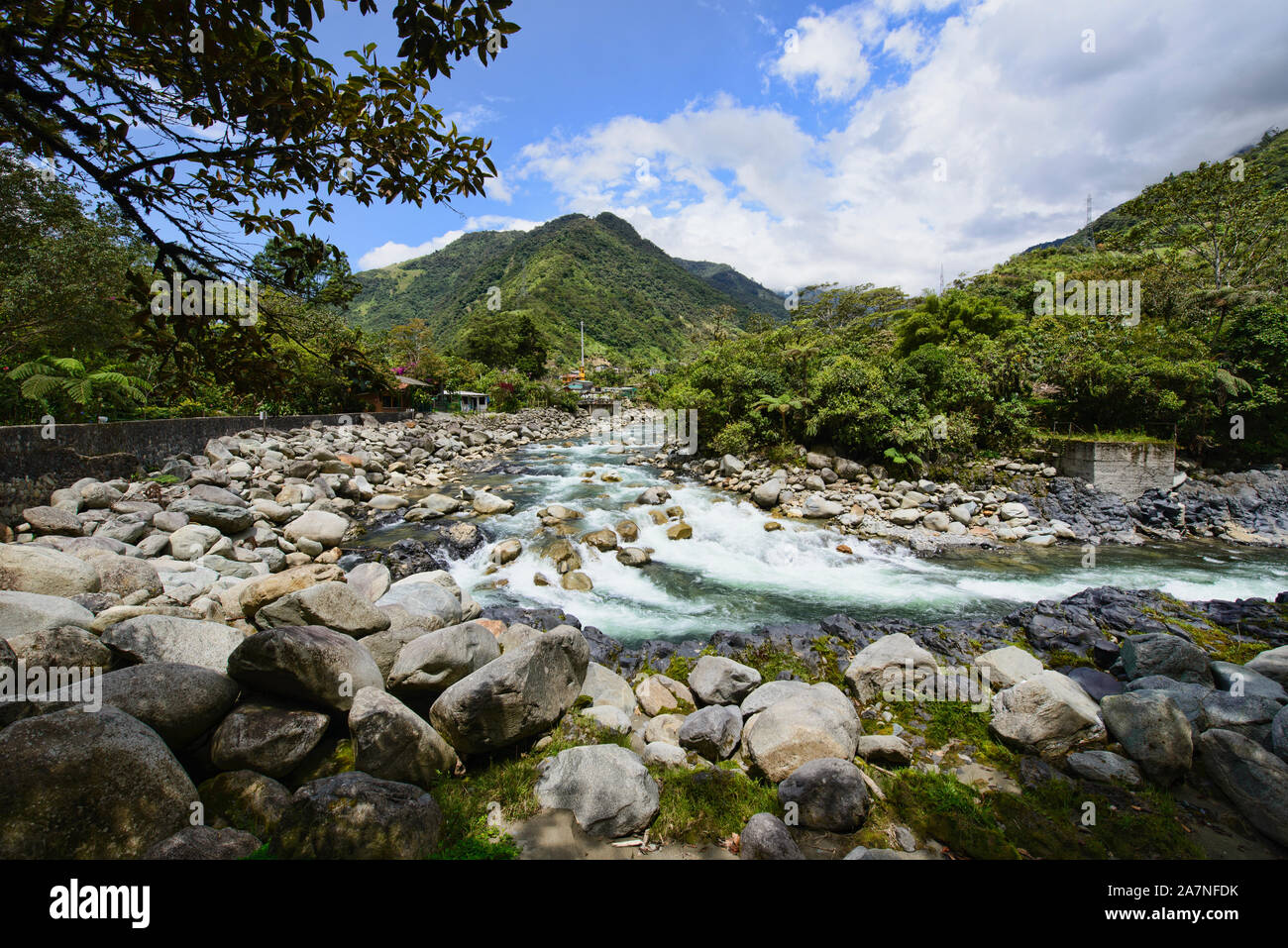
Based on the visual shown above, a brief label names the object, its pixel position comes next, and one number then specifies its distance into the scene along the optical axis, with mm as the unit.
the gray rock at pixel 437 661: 4254
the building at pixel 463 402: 35438
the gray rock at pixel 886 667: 5371
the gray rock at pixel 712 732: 4305
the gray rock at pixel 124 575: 5621
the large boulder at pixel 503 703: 3895
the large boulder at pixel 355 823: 2619
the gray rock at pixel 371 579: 6506
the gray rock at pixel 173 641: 3754
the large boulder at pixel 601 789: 3314
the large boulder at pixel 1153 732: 3854
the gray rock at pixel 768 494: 13859
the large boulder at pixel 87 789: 2357
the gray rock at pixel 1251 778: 3350
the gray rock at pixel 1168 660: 5070
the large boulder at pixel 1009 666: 5391
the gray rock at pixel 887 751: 4219
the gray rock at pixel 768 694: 4730
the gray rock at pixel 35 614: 3685
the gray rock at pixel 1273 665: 4863
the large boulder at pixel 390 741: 3402
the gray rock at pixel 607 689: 5086
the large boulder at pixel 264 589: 5445
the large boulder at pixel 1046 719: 4266
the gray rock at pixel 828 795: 3422
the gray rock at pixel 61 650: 3295
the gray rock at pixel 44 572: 4875
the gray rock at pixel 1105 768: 3854
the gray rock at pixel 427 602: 5508
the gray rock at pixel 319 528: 9953
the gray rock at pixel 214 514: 9094
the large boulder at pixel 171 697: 3219
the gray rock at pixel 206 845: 2459
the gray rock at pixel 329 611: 4562
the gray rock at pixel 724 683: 5262
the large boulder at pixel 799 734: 4008
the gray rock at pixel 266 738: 3316
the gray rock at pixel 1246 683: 4562
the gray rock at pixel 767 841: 3066
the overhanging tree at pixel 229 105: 1863
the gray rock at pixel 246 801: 2992
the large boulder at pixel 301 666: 3594
